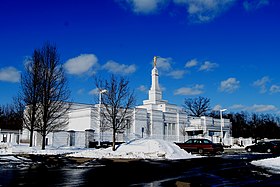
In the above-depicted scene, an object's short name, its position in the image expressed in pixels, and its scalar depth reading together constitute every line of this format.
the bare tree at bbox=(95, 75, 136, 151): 27.81
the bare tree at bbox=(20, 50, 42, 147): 31.77
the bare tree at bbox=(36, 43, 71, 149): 31.02
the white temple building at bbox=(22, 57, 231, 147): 38.94
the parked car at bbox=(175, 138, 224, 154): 31.53
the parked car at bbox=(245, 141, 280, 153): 35.03
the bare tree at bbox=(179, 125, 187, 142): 60.99
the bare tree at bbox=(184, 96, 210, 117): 95.81
